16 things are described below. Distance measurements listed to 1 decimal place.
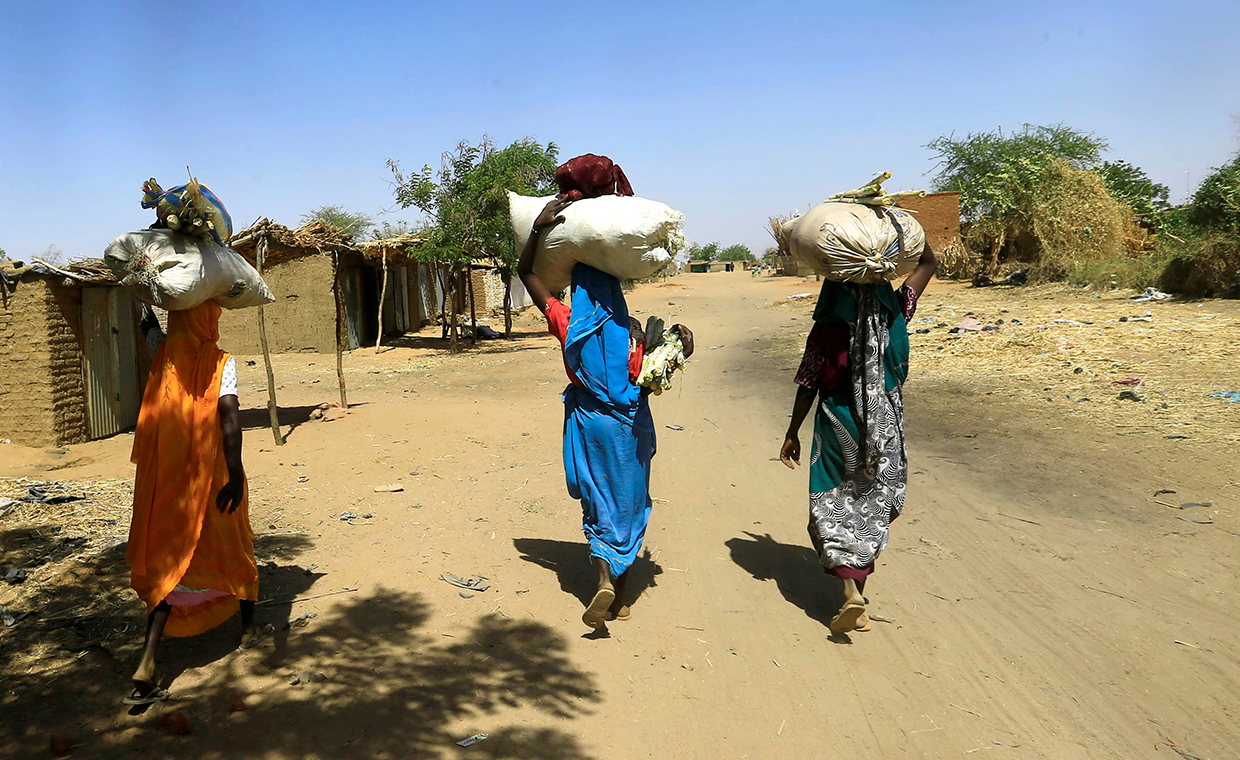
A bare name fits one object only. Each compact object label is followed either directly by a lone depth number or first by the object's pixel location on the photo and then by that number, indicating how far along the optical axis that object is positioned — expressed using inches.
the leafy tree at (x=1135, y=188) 976.3
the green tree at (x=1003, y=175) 833.5
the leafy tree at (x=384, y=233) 779.9
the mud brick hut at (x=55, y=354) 293.1
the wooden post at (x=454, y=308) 673.0
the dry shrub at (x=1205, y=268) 483.2
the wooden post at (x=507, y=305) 773.9
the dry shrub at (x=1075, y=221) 742.5
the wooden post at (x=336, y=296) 387.7
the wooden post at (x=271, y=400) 305.0
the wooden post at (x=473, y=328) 719.1
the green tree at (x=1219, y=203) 507.8
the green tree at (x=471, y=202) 666.8
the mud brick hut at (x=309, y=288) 614.2
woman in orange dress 121.3
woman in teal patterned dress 140.6
